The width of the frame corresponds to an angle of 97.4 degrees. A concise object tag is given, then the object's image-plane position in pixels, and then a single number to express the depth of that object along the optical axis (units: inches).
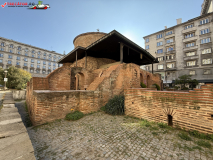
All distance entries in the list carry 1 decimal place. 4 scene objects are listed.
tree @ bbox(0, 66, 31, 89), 861.8
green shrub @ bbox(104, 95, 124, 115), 206.1
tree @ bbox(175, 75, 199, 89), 691.1
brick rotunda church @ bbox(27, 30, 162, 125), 167.8
